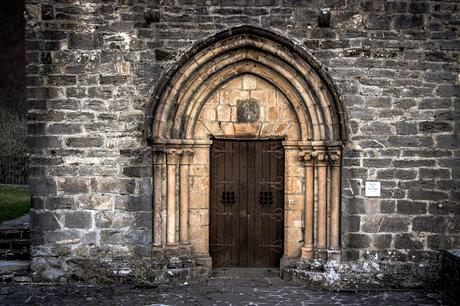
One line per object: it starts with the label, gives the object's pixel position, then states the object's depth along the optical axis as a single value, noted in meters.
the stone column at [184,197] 7.19
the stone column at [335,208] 7.04
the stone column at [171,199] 7.07
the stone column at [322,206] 7.11
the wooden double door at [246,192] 7.46
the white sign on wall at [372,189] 7.05
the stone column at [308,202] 7.21
